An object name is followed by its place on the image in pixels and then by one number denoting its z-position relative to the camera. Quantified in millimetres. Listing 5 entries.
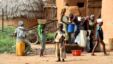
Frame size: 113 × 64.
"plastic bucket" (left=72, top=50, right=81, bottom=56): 18750
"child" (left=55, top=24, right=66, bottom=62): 16812
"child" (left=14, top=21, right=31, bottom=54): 19047
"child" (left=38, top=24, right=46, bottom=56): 18719
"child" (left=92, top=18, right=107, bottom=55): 18680
